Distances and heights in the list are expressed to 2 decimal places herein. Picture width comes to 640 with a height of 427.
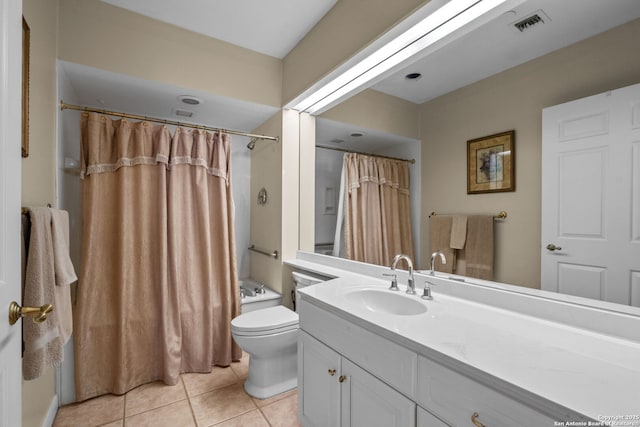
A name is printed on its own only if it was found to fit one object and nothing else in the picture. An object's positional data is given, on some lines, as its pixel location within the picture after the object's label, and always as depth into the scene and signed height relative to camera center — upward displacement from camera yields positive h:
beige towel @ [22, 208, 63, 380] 1.02 -0.32
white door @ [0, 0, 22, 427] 0.71 +0.02
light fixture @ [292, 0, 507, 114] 1.24 +0.89
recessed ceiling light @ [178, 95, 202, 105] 2.24 +0.89
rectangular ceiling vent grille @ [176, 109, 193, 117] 2.53 +0.89
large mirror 0.94 +0.48
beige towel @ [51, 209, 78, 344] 1.23 -0.27
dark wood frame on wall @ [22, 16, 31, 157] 1.17 +0.51
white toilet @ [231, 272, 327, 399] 1.85 -0.90
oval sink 1.36 -0.44
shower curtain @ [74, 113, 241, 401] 1.92 -0.33
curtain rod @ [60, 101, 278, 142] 1.80 +0.66
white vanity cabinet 0.75 -0.58
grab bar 2.55 -0.37
